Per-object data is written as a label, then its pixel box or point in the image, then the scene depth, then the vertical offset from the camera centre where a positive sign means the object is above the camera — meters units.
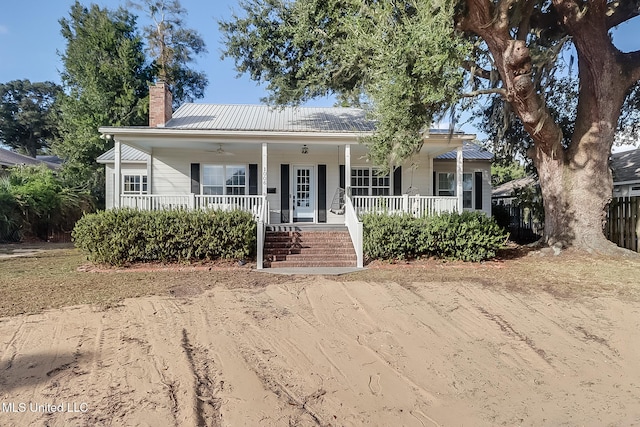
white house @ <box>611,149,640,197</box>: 13.45 +1.17
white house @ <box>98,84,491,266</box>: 11.89 +1.63
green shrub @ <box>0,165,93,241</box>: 15.92 +0.21
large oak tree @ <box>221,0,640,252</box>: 8.03 +3.66
